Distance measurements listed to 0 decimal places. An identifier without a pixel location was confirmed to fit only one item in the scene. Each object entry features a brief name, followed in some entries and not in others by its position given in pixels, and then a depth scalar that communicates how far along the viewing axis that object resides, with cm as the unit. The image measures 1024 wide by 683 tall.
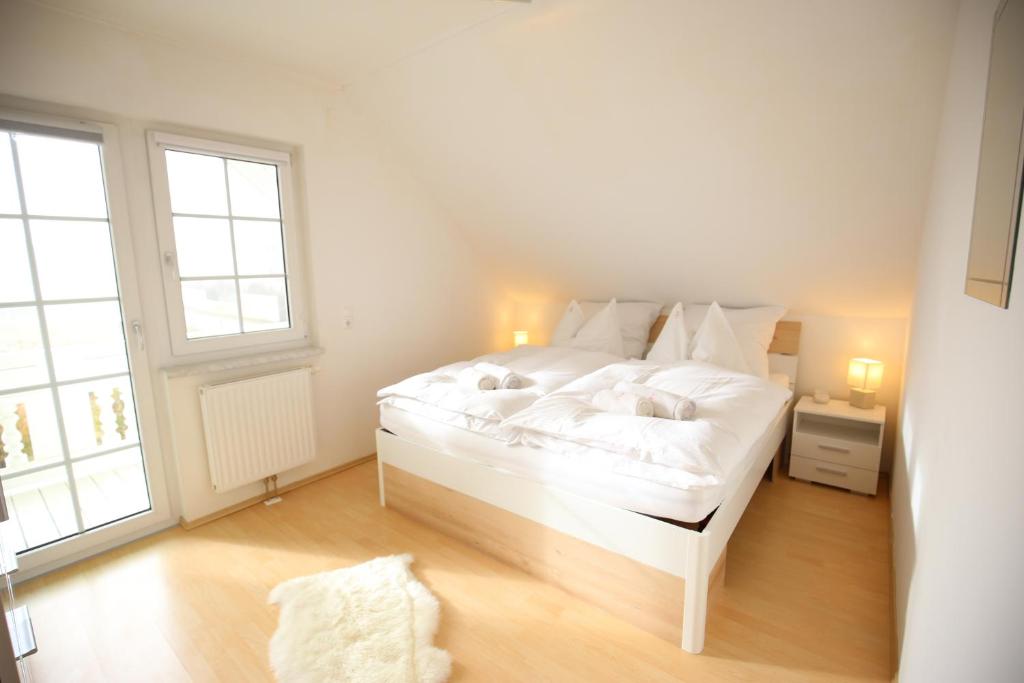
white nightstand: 284
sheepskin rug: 168
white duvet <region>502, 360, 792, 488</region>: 177
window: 256
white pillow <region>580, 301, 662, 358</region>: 370
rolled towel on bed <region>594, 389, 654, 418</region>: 209
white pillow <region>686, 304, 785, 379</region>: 312
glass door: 214
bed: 175
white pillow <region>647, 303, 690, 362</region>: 322
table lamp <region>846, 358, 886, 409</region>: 298
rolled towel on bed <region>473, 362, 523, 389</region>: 262
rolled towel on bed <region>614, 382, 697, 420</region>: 210
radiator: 268
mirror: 82
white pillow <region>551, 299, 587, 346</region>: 392
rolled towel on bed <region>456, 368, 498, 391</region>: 257
